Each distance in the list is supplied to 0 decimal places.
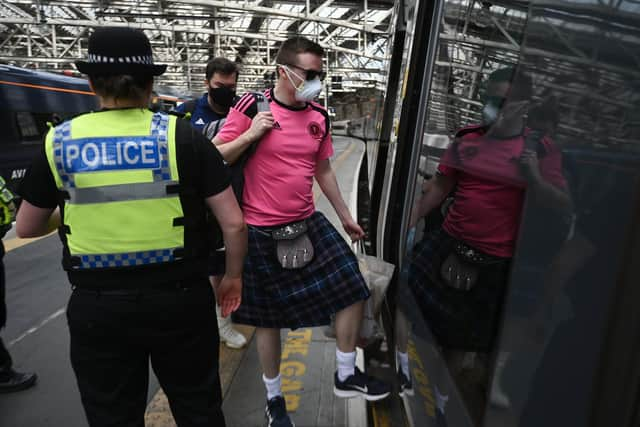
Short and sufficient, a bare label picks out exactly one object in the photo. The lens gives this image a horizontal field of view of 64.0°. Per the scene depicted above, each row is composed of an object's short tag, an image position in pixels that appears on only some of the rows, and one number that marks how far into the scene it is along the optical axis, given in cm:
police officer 152
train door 77
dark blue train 1042
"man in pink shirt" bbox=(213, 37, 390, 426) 215
